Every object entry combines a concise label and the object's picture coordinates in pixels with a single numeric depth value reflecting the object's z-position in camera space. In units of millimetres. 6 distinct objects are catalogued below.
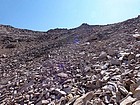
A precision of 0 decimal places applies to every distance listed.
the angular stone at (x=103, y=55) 3297
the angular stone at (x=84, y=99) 2065
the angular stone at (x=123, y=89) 1983
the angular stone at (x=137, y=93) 1794
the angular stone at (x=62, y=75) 2950
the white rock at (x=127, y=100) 1750
